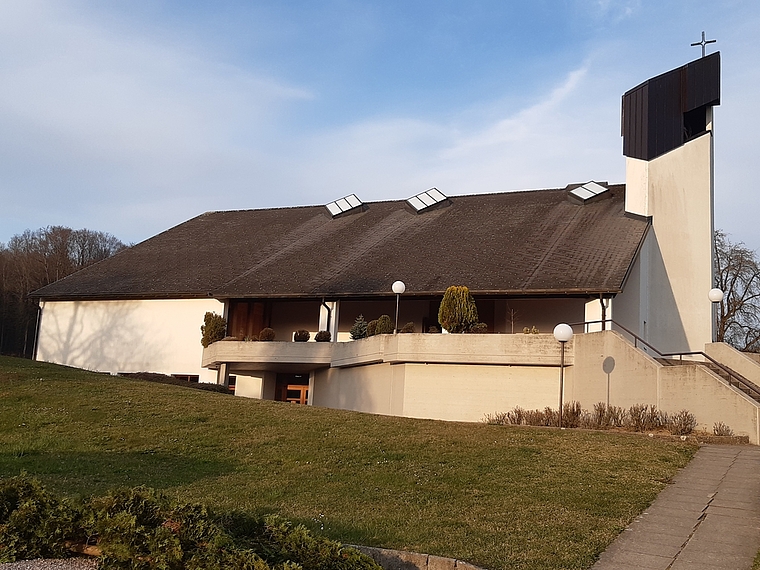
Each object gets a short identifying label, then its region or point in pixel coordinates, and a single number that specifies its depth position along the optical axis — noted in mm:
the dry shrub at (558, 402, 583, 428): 17203
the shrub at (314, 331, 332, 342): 25464
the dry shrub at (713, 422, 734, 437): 15266
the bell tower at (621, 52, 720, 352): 25984
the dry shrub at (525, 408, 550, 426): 17570
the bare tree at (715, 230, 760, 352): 39406
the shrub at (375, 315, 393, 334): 23672
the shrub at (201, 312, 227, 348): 27594
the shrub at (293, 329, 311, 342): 26469
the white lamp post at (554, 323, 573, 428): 17625
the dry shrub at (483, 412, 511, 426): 18125
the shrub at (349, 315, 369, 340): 24688
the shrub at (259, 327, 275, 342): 26672
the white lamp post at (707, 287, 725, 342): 22391
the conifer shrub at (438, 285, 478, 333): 22000
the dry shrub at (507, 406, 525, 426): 18000
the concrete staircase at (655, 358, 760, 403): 17891
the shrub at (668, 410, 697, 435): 15727
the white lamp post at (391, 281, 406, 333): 21627
